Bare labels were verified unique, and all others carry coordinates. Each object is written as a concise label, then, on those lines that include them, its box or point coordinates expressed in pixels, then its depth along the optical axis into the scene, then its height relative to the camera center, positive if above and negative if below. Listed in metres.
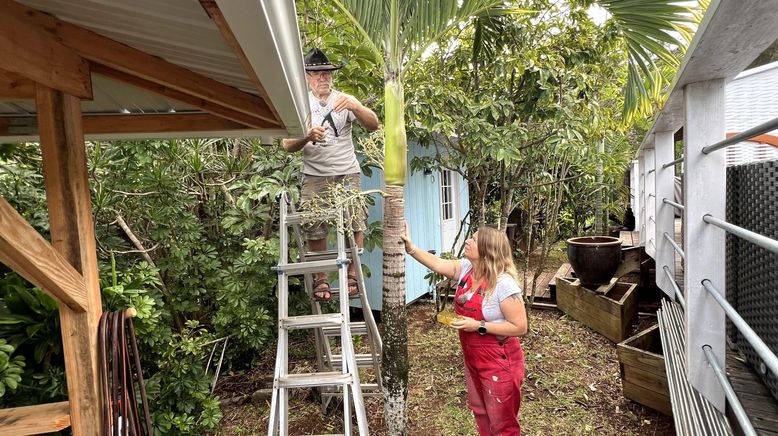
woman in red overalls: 2.45 -0.78
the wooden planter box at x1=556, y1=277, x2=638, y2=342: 4.47 -1.38
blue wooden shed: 5.70 -0.43
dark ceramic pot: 4.89 -0.88
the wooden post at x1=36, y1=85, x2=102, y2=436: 1.51 -0.07
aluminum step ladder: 2.50 -0.98
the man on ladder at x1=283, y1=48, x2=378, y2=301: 3.04 +0.37
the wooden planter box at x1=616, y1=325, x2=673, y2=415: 3.04 -1.38
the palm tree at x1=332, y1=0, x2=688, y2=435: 2.58 +0.86
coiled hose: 1.58 -0.65
